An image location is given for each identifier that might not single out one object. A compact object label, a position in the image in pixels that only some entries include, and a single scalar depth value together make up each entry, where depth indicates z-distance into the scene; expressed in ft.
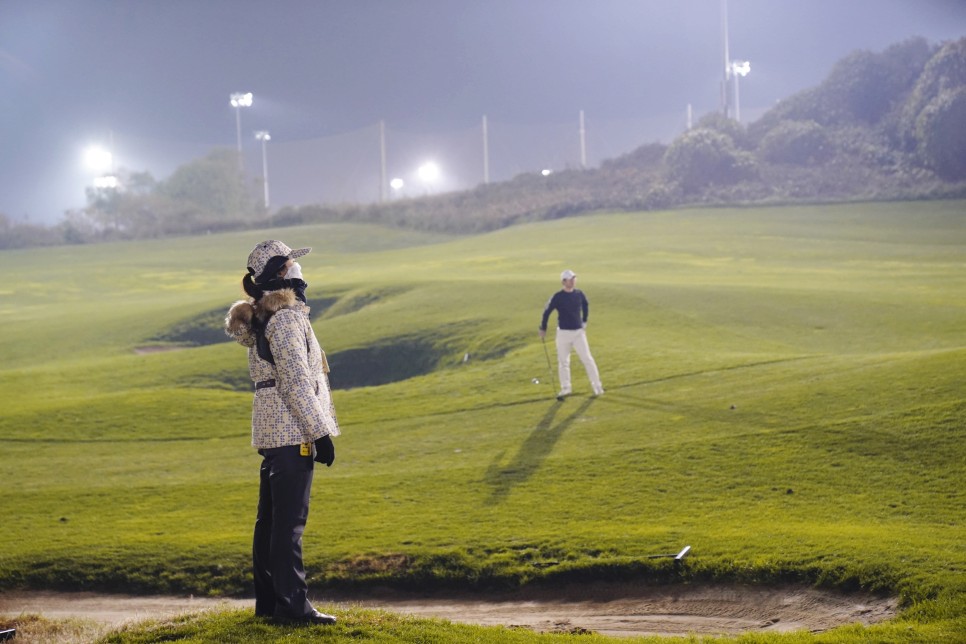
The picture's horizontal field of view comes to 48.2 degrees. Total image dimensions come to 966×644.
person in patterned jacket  30.14
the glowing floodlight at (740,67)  350.02
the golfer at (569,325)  80.18
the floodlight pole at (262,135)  396.30
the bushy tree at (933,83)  305.94
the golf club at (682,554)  44.37
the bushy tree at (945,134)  284.41
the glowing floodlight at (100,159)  459.32
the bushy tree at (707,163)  309.42
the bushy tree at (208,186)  439.22
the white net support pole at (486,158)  455.87
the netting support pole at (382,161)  425.28
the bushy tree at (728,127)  337.72
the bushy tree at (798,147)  326.44
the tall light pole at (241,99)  367.04
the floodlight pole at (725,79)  362.33
